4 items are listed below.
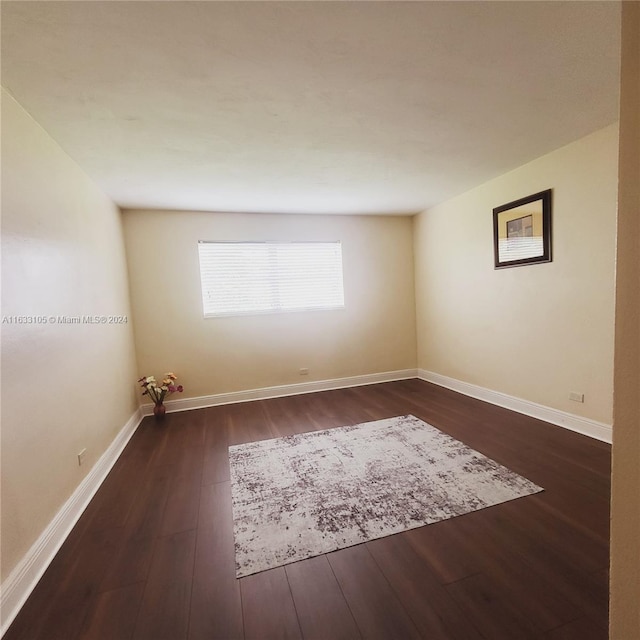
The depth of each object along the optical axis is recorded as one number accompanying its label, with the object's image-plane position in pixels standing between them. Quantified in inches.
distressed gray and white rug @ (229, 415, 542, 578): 66.2
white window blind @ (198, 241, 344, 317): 158.2
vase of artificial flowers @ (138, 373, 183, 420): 139.4
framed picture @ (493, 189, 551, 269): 111.4
